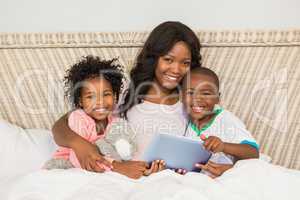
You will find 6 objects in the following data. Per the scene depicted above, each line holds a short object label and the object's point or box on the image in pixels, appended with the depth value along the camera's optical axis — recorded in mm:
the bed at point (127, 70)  1604
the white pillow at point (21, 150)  1453
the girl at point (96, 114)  1346
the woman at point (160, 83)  1511
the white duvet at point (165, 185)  1033
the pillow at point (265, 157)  1511
